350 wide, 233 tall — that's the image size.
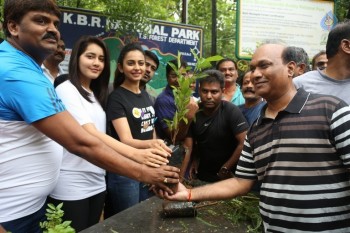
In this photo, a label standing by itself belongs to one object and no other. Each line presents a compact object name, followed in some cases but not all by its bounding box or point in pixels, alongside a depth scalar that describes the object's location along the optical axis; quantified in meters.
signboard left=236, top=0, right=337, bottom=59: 5.43
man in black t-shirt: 3.41
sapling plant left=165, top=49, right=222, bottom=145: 2.17
